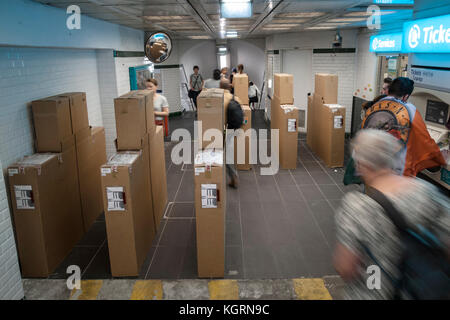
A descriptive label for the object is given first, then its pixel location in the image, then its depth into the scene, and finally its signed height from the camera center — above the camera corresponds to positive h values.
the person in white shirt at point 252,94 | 12.53 -0.64
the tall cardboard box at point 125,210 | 3.44 -1.30
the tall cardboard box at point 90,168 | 4.56 -1.17
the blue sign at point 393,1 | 4.25 +0.83
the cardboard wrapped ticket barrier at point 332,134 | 6.93 -1.17
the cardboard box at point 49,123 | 3.96 -0.47
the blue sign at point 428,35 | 3.68 +0.40
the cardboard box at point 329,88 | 7.29 -0.29
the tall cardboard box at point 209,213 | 3.41 -1.32
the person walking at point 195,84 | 12.32 -0.25
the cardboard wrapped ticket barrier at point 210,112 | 3.77 -0.37
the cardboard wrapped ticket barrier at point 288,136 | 6.95 -1.19
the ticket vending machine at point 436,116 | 4.09 -0.56
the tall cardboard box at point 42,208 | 3.56 -1.31
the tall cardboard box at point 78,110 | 4.30 -0.38
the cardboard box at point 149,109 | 4.33 -0.38
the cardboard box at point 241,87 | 7.67 -0.24
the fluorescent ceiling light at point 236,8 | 4.17 +0.79
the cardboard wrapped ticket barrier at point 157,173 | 4.56 -1.27
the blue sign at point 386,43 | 6.16 +0.54
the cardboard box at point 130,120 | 3.86 -0.45
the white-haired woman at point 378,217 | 1.73 -0.70
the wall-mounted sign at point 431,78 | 3.94 -0.08
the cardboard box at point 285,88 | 7.37 -0.27
